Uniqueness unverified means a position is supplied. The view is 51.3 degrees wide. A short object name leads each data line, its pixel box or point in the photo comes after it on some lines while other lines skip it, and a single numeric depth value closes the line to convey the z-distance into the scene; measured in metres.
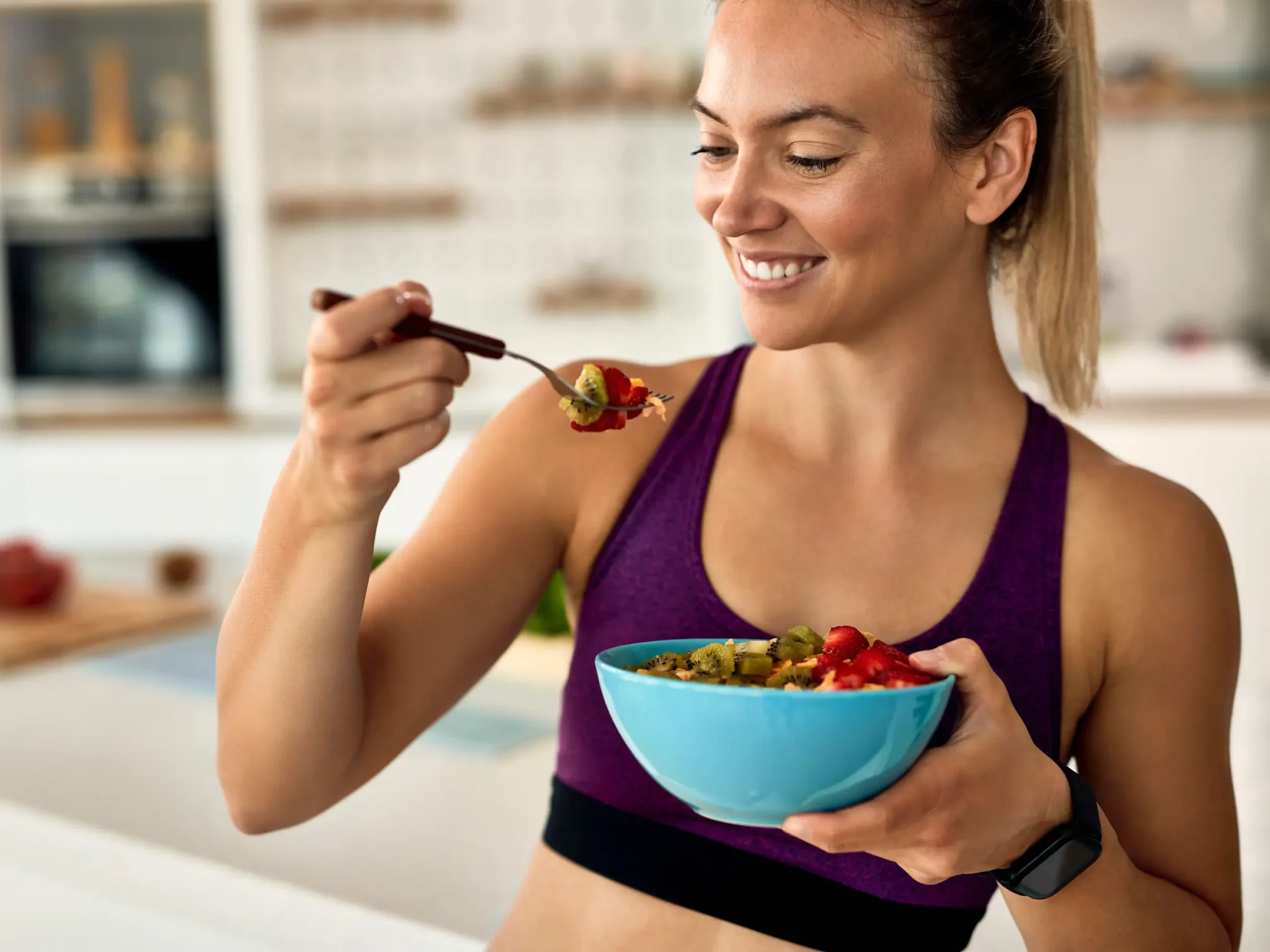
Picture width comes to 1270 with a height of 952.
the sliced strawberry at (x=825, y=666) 0.75
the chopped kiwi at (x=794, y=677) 0.74
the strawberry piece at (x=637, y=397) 0.86
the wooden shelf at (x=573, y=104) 4.14
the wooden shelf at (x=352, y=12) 4.20
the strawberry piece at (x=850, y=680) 0.71
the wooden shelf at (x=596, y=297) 4.29
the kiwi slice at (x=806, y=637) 0.81
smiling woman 0.91
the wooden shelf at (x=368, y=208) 4.30
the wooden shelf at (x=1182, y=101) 3.97
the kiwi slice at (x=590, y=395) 0.84
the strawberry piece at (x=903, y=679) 0.71
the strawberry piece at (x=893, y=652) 0.74
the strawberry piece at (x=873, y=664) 0.71
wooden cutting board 1.75
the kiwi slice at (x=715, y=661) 0.76
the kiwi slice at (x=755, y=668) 0.78
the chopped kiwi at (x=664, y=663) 0.79
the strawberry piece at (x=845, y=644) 0.76
